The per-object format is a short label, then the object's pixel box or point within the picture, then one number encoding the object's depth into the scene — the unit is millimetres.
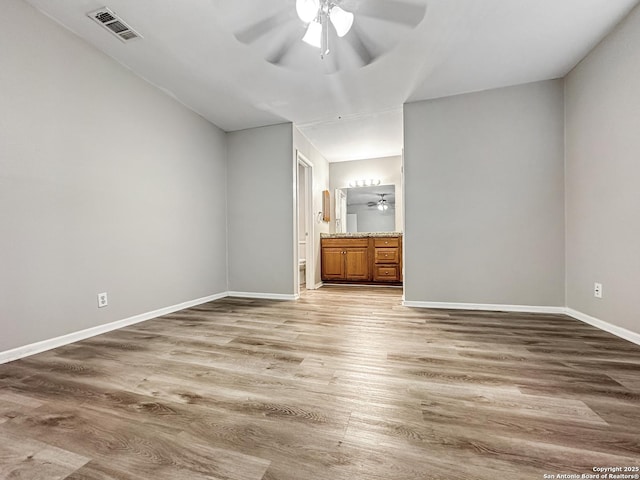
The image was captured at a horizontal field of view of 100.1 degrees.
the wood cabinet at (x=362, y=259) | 4828
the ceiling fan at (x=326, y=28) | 1861
